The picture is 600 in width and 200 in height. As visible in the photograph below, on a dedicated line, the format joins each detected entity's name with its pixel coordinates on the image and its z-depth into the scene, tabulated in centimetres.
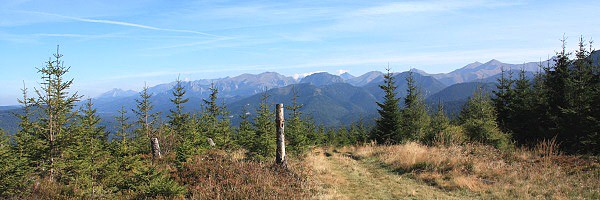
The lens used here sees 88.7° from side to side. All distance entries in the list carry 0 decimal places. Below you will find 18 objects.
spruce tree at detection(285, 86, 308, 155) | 1578
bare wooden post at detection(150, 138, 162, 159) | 1472
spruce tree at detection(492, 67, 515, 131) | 2720
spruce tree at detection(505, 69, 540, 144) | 2177
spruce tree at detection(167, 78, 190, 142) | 2127
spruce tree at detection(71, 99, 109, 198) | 937
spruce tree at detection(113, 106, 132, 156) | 1328
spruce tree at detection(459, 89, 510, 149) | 1727
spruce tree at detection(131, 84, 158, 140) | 2345
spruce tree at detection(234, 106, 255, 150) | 1520
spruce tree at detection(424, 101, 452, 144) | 1847
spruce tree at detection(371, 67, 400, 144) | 2630
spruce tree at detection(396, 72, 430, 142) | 2570
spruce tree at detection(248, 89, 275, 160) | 1385
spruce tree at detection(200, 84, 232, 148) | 1941
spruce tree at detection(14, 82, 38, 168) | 973
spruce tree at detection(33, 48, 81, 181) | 977
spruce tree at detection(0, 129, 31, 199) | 852
